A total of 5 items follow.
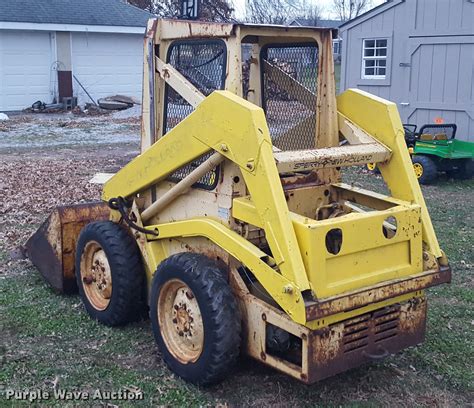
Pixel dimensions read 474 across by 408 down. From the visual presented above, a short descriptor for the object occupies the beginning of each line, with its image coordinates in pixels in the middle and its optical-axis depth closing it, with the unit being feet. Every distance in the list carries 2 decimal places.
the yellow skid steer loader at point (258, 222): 13.55
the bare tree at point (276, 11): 150.51
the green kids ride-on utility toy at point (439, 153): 39.42
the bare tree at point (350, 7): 183.62
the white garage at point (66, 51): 76.18
